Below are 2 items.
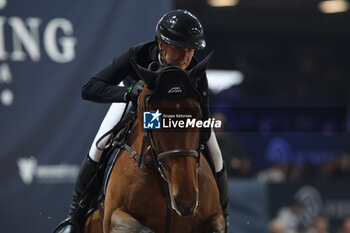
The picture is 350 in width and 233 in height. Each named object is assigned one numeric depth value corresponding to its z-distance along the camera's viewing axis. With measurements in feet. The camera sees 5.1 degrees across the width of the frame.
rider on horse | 59.67
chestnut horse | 58.46
